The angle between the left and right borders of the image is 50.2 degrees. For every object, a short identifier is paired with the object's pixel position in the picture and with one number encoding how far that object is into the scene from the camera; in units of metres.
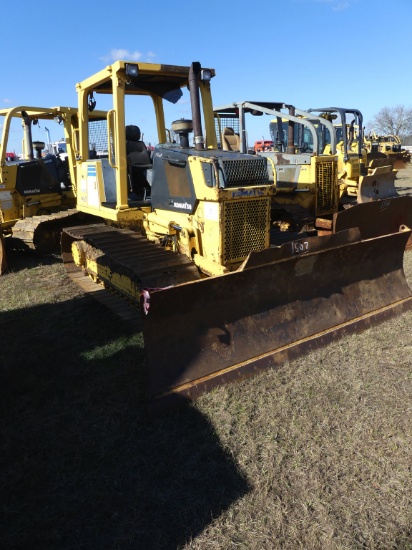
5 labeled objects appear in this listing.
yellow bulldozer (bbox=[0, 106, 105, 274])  8.02
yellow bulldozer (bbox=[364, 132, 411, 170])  25.36
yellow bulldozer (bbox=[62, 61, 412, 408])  3.65
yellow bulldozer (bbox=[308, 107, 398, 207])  10.20
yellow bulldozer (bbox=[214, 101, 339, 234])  8.89
